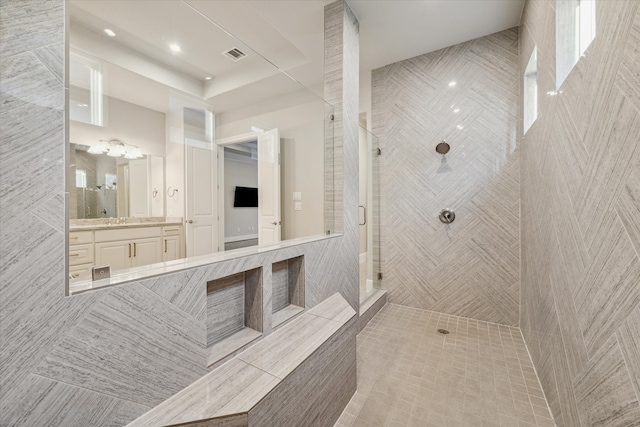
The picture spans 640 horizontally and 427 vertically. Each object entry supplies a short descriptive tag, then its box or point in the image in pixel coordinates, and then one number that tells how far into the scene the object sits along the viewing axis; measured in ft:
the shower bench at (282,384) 3.10
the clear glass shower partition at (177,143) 3.53
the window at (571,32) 4.13
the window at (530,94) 7.24
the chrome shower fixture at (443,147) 9.59
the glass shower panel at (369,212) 10.67
